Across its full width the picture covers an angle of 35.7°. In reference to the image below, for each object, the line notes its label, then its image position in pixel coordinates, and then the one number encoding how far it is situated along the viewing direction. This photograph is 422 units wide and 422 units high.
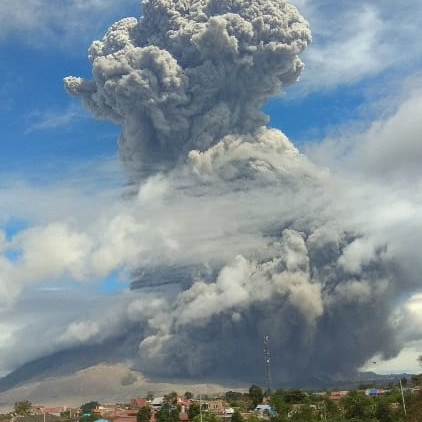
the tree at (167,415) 81.56
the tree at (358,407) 71.53
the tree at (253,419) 67.23
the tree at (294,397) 99.50
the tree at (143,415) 82.95
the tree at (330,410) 77.15
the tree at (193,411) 84.10
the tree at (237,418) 72.25
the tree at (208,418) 69.27
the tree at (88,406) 133.77
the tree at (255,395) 108.19
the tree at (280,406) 73.00
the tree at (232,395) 131.98
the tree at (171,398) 106.17
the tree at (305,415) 70.78
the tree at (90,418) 91.29
